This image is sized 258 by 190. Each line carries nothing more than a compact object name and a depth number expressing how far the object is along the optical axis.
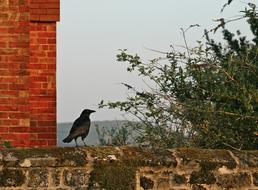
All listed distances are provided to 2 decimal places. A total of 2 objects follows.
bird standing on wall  18.80
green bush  17.73
